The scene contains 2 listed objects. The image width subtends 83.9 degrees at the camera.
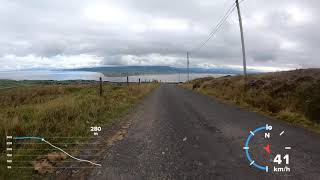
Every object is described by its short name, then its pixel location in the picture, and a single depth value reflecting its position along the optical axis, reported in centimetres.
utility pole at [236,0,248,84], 1455
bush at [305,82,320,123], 720
